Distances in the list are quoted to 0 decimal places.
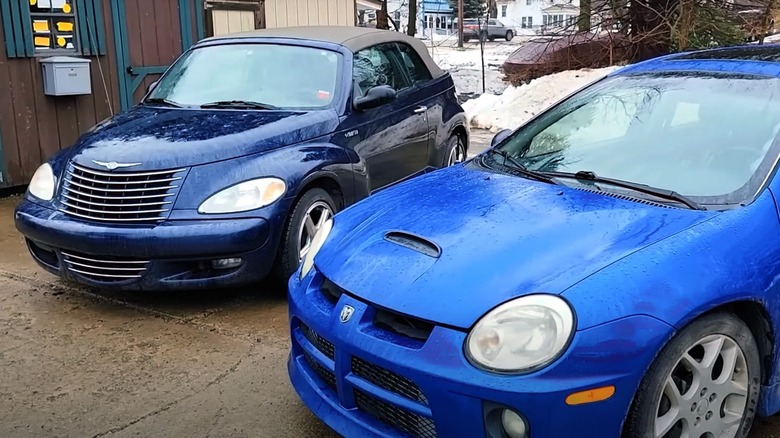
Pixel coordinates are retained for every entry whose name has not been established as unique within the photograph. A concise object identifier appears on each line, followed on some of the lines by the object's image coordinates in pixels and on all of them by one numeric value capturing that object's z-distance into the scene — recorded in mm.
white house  67500
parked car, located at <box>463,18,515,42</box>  49938
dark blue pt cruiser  4301
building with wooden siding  7359
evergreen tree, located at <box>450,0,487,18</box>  51281
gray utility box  7480
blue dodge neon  2387
